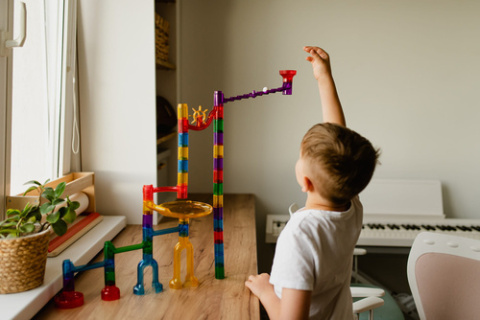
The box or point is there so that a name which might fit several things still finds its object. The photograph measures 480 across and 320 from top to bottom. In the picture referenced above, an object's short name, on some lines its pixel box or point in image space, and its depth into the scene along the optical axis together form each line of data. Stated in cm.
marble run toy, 131
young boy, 105
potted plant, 119
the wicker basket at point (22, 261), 119
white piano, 270
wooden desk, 126
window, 159
